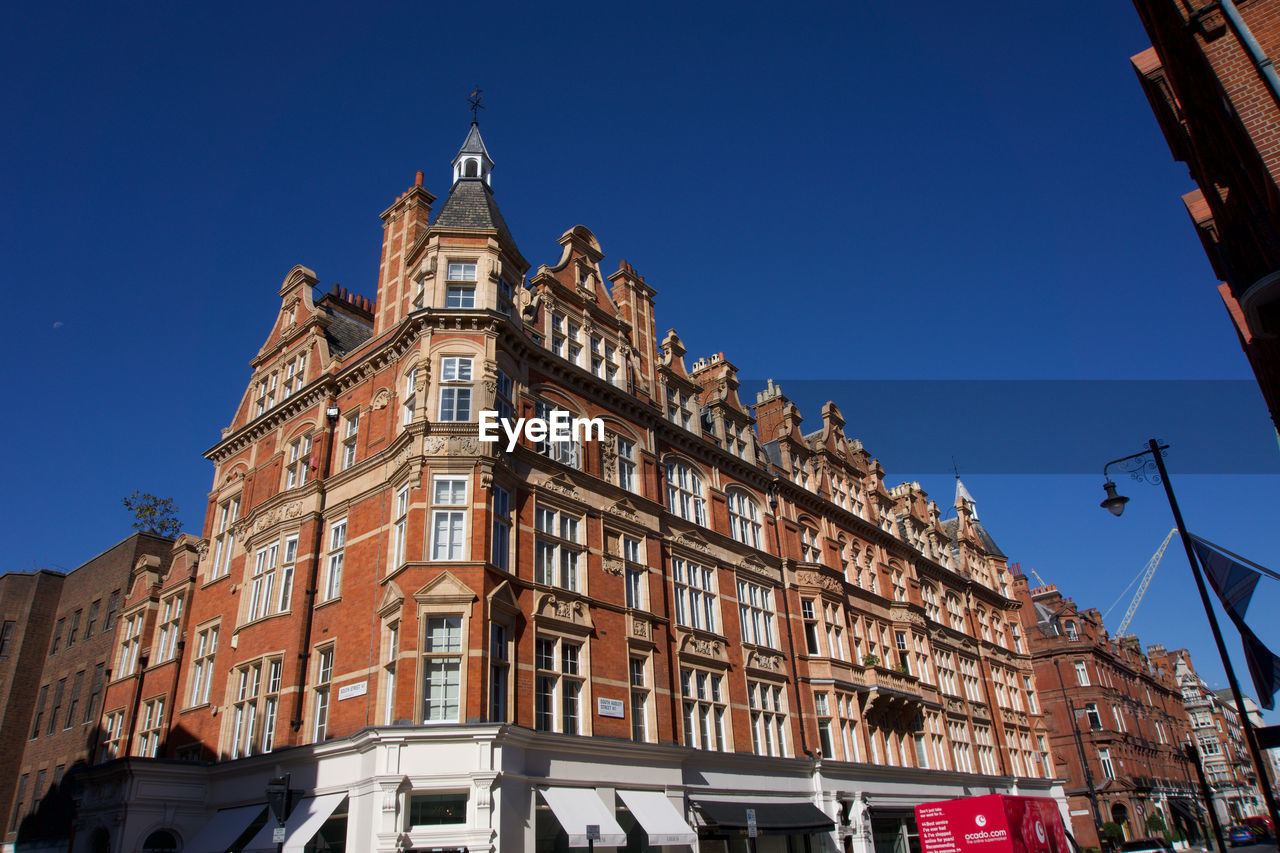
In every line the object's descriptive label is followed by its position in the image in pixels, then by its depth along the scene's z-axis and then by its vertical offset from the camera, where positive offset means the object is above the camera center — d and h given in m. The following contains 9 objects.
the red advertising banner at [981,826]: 21.28 +0.14
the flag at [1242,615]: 15.27 +3.33
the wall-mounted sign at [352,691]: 22.88 +4.28
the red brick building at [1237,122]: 11.64 +9.89
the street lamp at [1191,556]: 15.85 +4.91
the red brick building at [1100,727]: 62.78 +7.31
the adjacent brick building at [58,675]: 35.62 +8.50
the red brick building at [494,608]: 22.08 +7.45
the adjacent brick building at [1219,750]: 112.62 +8.79
